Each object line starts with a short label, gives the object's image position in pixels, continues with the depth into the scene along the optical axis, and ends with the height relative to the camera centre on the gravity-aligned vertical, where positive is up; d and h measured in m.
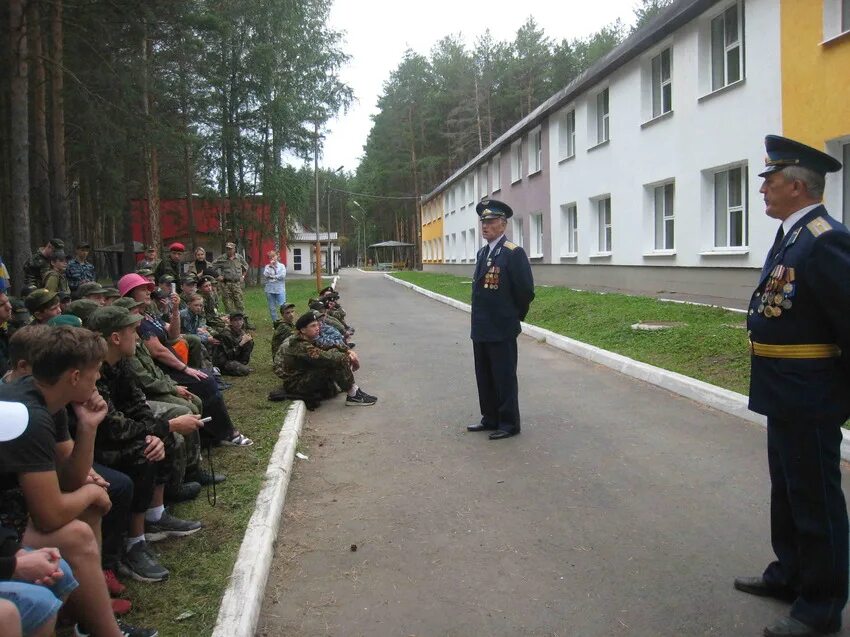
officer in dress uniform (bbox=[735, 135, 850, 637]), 3.02 -0.49
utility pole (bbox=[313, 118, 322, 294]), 35.78 +6.23
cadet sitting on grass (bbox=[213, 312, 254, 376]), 9.56 -0.99
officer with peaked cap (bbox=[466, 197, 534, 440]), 6.44 -0.44
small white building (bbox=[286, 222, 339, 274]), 65.25 +1.95
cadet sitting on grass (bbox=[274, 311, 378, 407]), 7.81 -1.03
